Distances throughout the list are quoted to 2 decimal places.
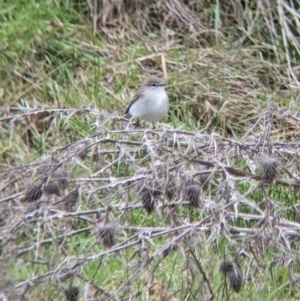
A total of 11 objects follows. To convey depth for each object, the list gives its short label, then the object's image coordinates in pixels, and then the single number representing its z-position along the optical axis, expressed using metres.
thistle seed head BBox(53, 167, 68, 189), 7.64
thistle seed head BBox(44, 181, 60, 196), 7.58
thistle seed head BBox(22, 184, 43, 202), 7.77
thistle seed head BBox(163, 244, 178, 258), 7.56
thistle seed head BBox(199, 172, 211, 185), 7.81
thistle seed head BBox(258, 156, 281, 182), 7.30
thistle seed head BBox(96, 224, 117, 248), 7.27
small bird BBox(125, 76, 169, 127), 11.80
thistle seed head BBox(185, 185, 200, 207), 7.36
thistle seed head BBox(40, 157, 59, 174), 7.79
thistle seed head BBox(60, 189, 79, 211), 7.67
